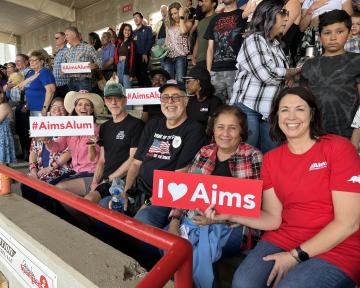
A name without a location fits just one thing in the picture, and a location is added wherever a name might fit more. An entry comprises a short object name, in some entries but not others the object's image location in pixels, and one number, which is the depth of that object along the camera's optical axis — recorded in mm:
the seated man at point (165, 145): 2350
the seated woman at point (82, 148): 3086
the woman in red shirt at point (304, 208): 1416
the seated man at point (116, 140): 2915
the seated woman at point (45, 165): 3168
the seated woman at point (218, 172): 1715
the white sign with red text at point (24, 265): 1647
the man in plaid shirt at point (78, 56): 5165
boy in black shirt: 2174
